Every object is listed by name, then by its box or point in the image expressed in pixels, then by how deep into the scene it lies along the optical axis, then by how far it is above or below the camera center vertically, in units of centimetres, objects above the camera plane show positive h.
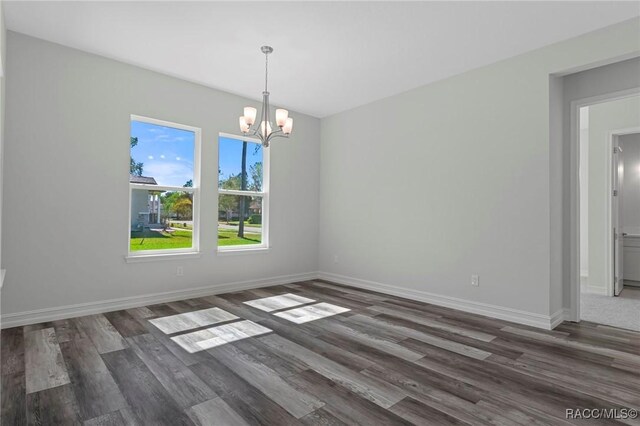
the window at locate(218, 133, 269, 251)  504 +37
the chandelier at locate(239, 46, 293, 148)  346 +101
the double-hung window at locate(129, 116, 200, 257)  424 +39
